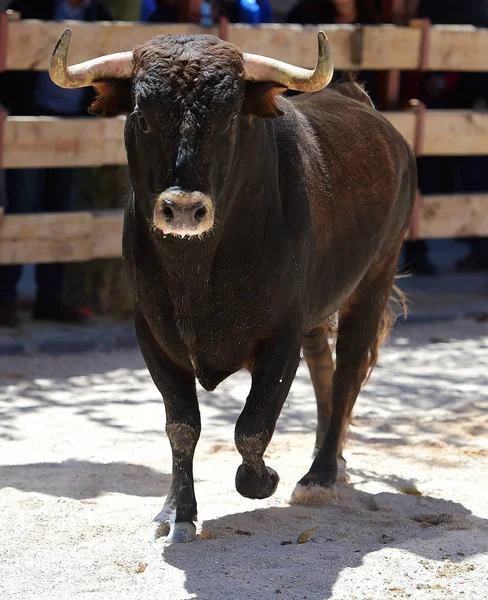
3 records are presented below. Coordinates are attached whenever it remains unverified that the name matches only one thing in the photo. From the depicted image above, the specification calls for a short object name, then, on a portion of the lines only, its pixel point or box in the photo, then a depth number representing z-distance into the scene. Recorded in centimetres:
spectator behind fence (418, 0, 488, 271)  2098
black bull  814
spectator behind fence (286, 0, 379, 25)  1880
